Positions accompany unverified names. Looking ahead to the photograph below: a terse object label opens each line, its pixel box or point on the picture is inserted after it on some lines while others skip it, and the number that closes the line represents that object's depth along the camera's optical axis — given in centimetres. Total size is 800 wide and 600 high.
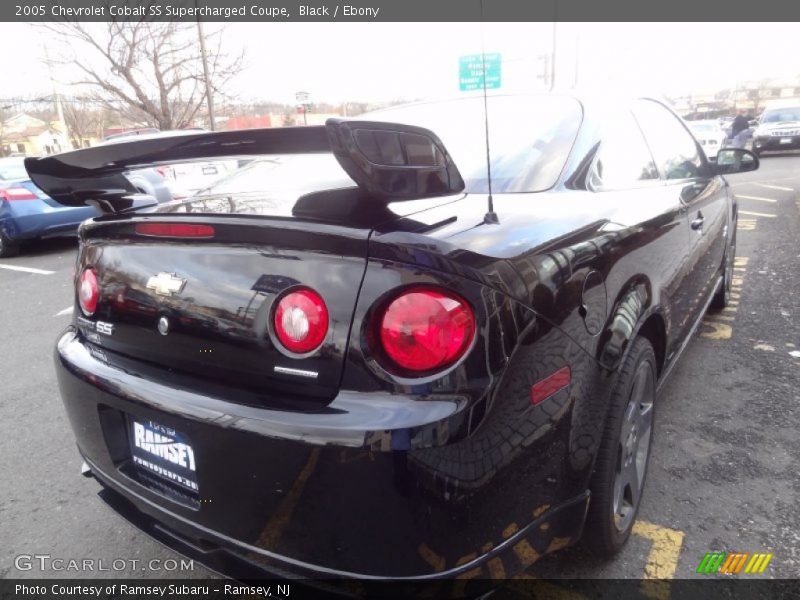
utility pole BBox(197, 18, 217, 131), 1798
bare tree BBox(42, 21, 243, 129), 1936
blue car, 793
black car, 132
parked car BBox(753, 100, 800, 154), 1906
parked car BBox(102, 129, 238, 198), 840
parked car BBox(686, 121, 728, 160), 2011
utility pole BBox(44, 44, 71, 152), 1959
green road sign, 2627
